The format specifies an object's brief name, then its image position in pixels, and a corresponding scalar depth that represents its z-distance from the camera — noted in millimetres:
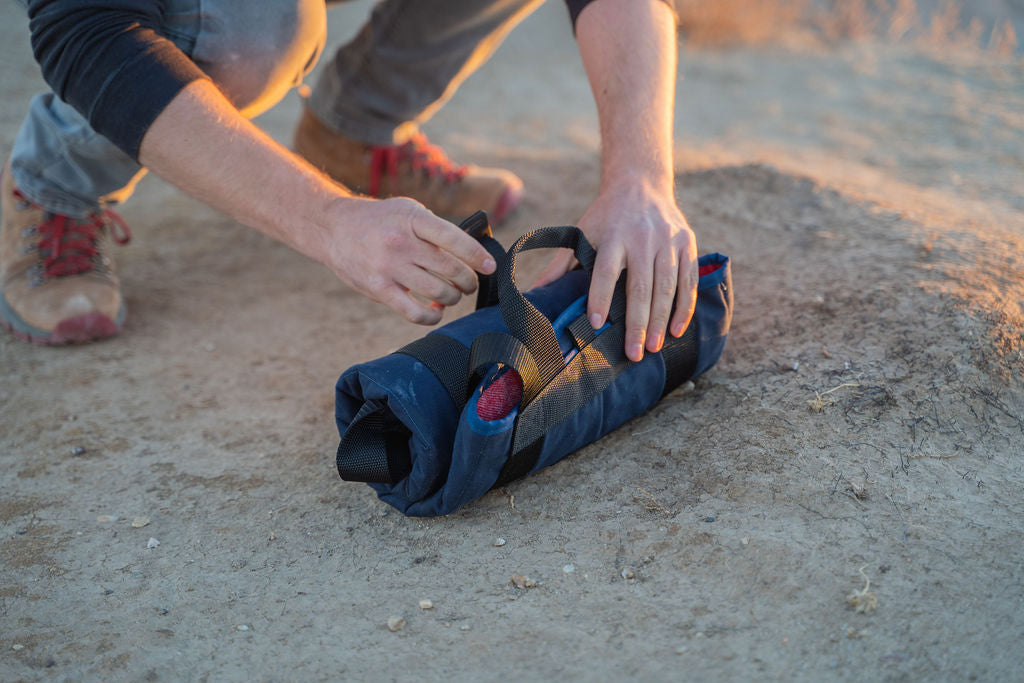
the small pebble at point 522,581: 1396
